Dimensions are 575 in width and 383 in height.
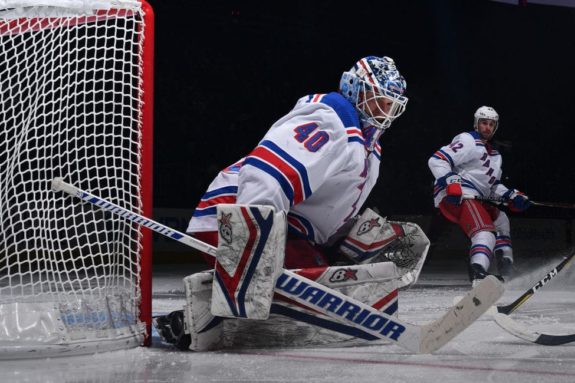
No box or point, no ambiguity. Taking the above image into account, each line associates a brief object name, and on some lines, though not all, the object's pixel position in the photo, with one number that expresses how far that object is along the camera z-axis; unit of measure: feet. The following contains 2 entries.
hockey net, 14.43
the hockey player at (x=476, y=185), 30.76
